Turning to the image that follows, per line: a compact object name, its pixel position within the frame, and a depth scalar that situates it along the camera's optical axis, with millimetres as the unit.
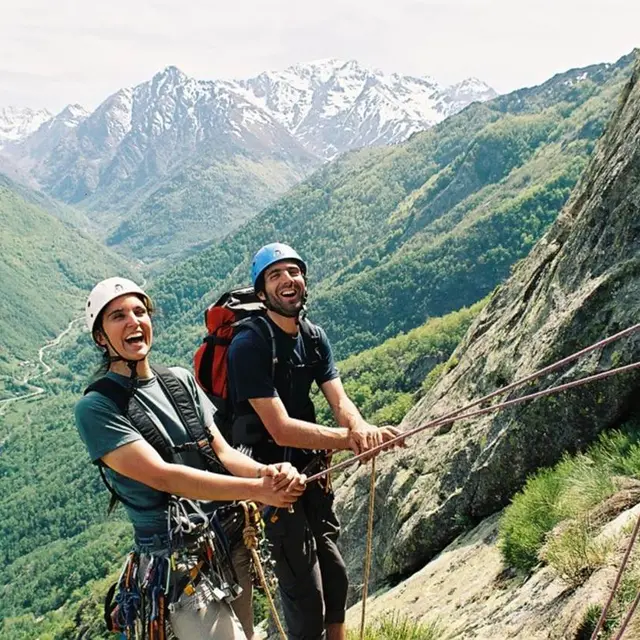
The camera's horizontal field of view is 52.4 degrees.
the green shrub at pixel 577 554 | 4371
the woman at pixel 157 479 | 3861
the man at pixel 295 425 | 5059
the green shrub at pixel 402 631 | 5098
